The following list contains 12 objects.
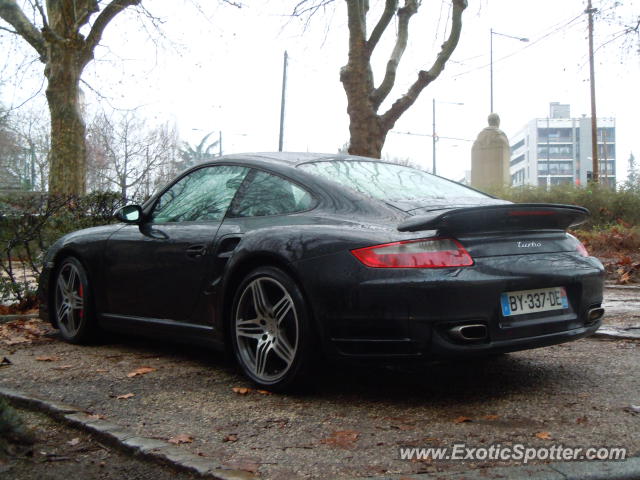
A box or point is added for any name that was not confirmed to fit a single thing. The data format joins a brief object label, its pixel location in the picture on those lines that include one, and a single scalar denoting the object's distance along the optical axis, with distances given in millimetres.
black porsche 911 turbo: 3346
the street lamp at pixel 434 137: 45750
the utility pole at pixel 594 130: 28047
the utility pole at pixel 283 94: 36469
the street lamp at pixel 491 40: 27328
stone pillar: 21953
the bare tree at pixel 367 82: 12875
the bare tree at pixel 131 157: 52906
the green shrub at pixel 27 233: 6918
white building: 144375
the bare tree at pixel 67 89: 15383
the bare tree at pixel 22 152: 50291
